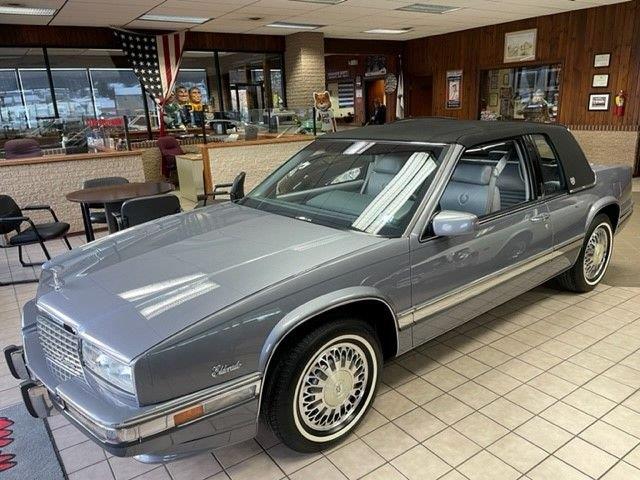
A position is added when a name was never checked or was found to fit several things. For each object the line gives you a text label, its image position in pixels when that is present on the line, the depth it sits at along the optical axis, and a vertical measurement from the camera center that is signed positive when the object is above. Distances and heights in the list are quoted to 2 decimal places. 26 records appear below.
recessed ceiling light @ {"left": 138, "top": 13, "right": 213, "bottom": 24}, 7.65 +1.49
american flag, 8.83 +0.98
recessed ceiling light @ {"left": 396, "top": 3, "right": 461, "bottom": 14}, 7.73 +1.45
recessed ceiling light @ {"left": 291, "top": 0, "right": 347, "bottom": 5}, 6.97 +1.46
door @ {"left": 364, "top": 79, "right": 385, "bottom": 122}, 16.62 +0.23
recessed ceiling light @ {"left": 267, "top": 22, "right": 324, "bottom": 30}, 8.88 +1.47
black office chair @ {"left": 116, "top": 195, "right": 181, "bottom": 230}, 3.81 -0.76
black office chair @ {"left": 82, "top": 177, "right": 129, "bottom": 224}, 5.02 -0.71
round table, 4.24 -0.72
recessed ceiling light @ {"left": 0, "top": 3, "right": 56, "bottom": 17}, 6.44 +1.48
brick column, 10.10 +0.81
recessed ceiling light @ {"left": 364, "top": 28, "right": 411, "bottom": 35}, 10.24 +1.47
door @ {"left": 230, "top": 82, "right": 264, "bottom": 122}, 11.23 +0.26
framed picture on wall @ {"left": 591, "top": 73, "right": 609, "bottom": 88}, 8.66 +0.15
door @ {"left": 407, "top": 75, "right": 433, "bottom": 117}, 12.65 +0.04
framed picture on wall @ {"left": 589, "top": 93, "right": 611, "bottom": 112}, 8.73 -0.23
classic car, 1.62 -0.72
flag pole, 9.44 -0.16
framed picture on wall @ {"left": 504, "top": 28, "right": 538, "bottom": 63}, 9.64 +0.95
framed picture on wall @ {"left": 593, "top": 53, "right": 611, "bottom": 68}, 8.57 +0.51
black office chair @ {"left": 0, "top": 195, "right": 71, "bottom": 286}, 4.37 -1.02
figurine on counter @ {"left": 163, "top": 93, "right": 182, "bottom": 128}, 10.30 -0.08
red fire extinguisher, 8.43 -0.26
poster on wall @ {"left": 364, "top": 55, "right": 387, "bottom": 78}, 14.41 +1.03
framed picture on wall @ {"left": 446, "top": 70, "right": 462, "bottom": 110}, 11.27 +0.17
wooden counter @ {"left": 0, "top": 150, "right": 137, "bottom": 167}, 5.81 -0.50
